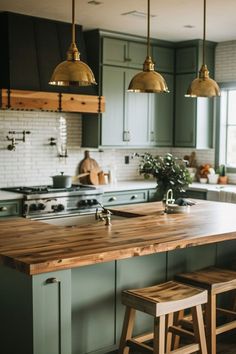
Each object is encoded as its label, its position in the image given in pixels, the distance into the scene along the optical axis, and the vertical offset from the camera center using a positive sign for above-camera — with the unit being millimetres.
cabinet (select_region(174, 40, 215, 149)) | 7242 +446
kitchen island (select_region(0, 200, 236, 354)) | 2955 -836
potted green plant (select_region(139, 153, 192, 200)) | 4750 -295
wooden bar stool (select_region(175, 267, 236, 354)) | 3629 -964
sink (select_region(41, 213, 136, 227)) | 4754 -758
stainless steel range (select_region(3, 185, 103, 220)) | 5605 -665
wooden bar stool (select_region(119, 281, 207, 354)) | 3100 -970
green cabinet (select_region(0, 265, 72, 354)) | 2941 -954
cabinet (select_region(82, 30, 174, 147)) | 6621 +488
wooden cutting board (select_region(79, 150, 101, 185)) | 6844 -389
